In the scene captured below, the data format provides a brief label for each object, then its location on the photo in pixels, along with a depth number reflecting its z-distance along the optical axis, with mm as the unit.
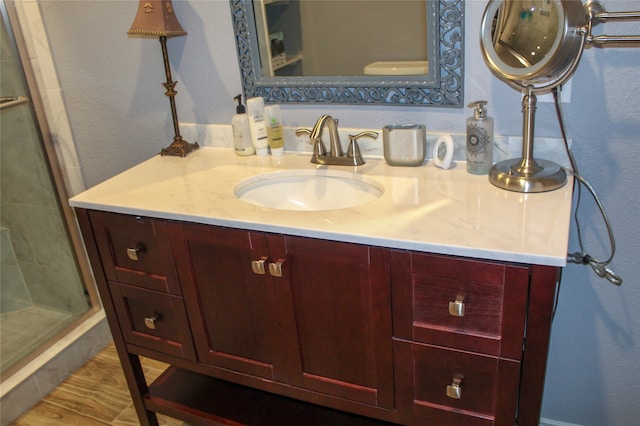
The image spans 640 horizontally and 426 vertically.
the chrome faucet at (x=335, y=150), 1487
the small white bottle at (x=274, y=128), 1593
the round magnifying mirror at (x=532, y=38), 1079
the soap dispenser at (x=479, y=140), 1298
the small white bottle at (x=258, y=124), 1596
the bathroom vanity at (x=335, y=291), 1067
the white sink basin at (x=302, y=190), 1480
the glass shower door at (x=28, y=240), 1996
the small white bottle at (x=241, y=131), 1625
